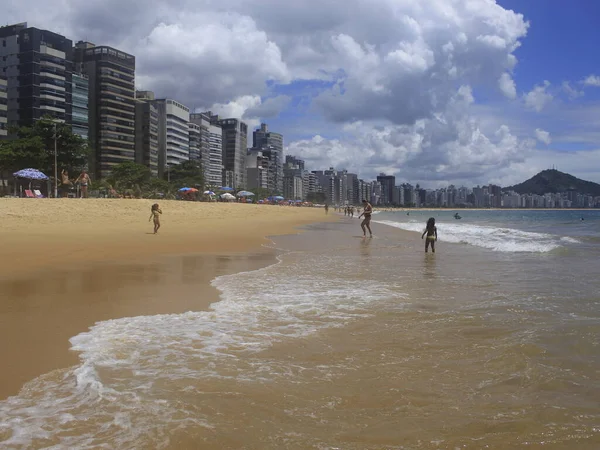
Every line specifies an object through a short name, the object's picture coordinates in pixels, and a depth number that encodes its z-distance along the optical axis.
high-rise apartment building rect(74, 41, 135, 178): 101.62
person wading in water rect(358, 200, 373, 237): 23.08
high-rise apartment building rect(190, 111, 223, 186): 154.75
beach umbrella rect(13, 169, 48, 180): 40.56
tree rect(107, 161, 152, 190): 74.00
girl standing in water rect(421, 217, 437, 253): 15.54
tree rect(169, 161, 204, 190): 95.44
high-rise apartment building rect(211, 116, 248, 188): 183.12
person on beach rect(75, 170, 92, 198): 37.27
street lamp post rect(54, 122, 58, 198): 52.78
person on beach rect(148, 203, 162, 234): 20.64
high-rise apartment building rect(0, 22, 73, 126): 85.75
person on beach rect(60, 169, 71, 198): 52.69
